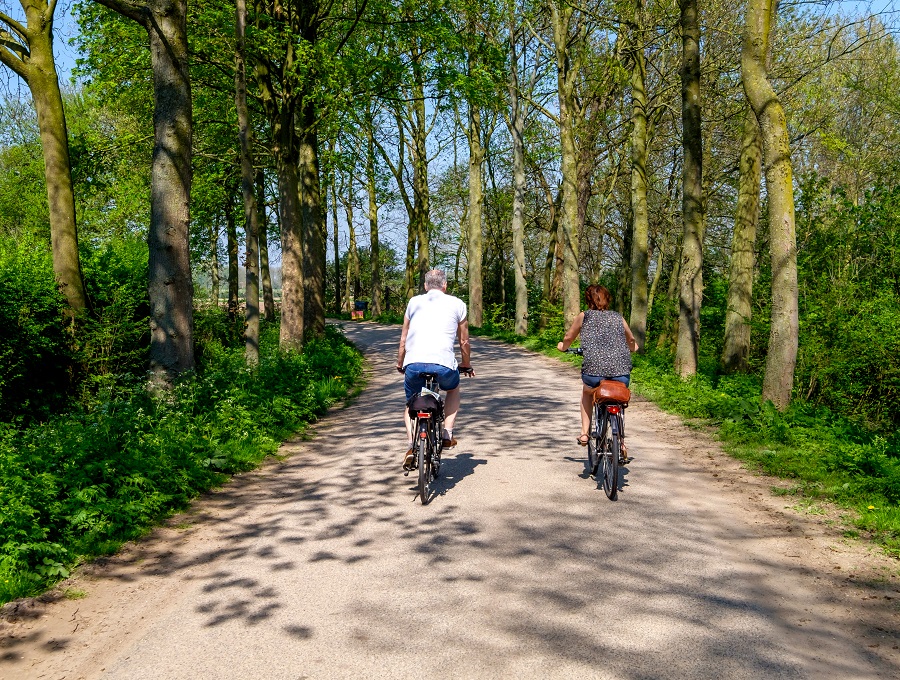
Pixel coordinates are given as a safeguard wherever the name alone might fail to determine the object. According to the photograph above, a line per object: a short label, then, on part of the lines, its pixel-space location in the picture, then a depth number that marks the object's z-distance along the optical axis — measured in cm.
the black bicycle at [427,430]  653
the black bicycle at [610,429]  657
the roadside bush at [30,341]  1063
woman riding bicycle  704
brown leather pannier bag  670
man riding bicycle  687
